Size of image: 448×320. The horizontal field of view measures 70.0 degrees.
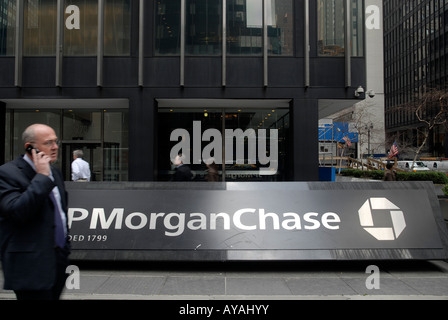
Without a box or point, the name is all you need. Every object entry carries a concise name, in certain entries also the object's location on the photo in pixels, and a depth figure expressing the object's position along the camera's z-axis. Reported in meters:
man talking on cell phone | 2.25
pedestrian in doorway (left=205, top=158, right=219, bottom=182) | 9.65
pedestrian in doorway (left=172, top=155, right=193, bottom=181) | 8.22
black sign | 5.62
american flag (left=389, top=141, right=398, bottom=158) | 23.87
